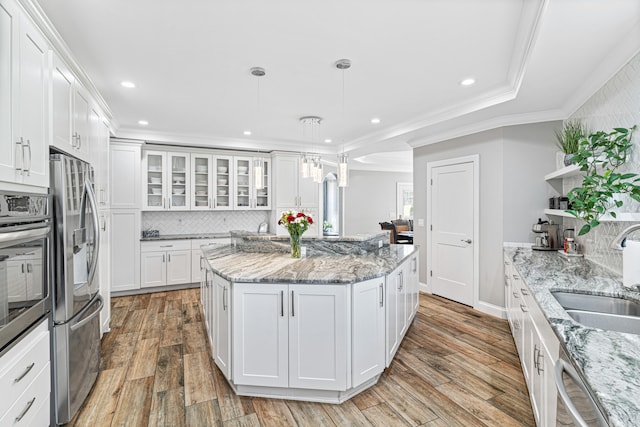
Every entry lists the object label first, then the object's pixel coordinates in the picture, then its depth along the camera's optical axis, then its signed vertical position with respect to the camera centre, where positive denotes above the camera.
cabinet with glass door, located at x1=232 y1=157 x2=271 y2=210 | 5.94 +0.45
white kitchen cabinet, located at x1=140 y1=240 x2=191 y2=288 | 5.15 -0.84
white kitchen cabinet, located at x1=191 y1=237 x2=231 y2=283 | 5.48 -0.77
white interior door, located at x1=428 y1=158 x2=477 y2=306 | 4.33 -0.25
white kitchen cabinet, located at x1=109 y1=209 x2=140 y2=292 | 4.94 -0.59
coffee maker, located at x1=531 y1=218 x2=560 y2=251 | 3.57 -0.27
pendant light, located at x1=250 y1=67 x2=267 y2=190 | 3.00 +0.40
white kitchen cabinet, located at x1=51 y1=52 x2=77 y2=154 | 2.09 +0.70
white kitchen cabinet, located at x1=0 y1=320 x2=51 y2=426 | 1.50 -0.86
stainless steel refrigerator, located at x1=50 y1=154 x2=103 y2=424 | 2.01 -0.48
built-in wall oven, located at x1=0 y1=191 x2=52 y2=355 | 1.53 -0.28
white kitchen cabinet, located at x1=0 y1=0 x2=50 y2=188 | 1.54 +0.57
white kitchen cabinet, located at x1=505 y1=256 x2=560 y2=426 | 1.56 -0.81
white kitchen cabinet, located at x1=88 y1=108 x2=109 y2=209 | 3.01 +0.53
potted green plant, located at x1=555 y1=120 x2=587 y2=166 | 2.98 +0.66
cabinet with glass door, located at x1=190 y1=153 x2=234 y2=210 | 5.69 +0.49
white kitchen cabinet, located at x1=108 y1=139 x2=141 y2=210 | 4.93 +0.54
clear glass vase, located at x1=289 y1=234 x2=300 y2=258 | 3.17 -0.35
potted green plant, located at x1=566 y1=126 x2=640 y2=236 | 2.16 +0.31
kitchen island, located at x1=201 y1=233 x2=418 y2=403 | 2.28 -0.84
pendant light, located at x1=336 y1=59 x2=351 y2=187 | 3.23 +0.40
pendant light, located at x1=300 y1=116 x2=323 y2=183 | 3.62 +0.48
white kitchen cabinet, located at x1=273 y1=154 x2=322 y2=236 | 6.08 +0.40
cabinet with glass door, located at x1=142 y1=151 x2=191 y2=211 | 5.36 +0.49
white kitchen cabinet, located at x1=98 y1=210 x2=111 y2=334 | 3.32 -0.58
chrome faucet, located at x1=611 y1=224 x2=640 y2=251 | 1.69 -0.15
